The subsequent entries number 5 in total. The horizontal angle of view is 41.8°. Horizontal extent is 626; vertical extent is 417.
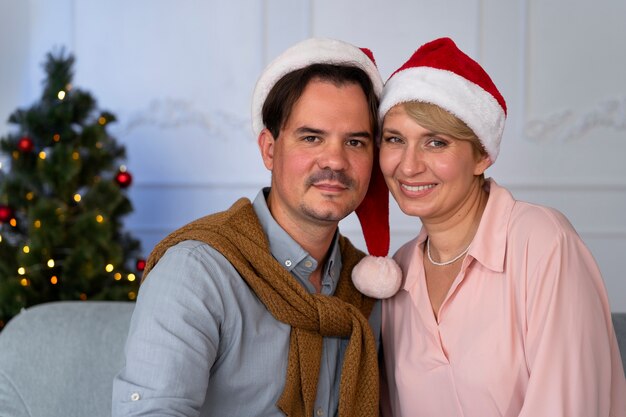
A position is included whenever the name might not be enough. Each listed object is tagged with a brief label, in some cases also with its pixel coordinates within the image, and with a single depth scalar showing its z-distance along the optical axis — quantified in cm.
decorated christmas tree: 309
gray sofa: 209
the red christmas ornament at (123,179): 325
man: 169
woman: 162
